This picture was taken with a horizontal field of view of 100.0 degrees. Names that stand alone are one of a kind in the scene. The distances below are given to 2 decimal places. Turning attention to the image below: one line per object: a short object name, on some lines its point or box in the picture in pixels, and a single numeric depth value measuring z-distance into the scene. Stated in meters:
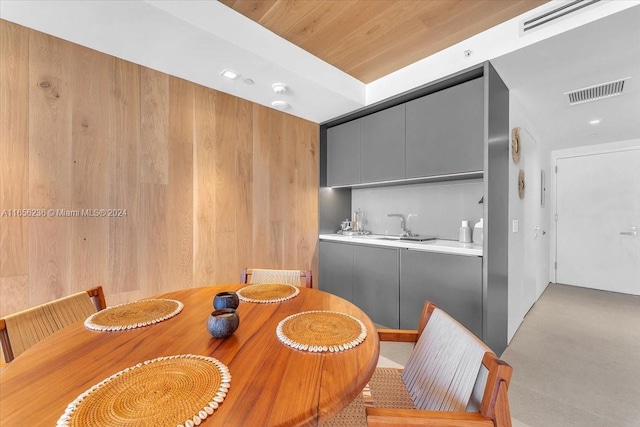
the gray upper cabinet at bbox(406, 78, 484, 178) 2.21
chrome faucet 3.17
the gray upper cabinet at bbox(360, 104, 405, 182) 2.78
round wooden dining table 0.62
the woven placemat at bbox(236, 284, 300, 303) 1.39
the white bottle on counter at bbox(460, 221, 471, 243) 2.65
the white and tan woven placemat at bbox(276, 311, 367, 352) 0.91
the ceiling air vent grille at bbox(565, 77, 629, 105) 2.44
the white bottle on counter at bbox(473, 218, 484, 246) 2.39
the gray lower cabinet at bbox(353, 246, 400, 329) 2.65
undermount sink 2.80
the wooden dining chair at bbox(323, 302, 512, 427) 0.68
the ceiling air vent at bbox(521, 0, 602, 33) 1.62
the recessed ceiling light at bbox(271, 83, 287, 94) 2.42
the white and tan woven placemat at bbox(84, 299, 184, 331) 1.04
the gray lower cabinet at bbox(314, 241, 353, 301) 3.09
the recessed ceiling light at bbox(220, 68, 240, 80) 2.19
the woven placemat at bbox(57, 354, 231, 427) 0.58
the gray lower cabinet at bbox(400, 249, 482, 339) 2.11
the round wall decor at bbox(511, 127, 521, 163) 2.52
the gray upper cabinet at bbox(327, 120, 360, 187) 3.22
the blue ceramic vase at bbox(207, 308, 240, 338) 0.95
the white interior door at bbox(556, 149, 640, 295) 4.03
